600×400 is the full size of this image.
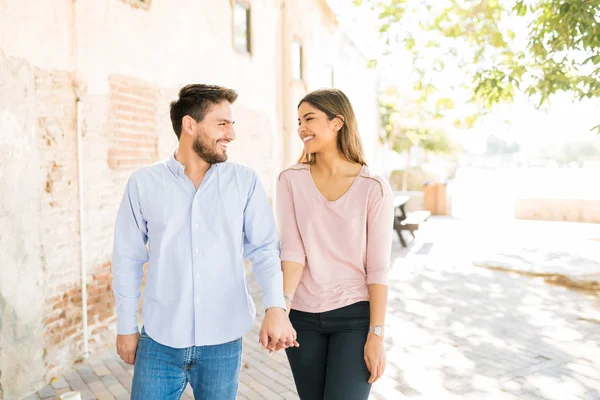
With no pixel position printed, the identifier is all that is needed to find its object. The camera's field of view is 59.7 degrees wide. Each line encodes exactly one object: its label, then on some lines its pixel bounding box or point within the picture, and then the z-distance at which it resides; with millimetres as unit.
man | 2221
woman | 2340
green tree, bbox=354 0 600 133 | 6805
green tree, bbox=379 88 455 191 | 26450
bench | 12688
